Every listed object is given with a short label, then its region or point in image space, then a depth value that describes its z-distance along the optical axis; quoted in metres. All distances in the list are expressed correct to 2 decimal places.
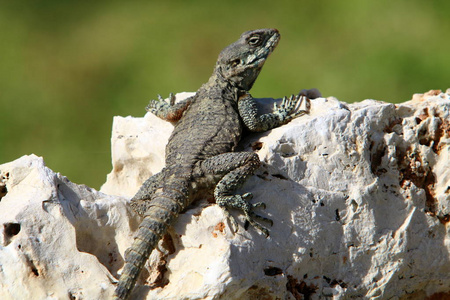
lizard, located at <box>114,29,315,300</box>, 5.91
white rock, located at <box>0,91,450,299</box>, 5.61
